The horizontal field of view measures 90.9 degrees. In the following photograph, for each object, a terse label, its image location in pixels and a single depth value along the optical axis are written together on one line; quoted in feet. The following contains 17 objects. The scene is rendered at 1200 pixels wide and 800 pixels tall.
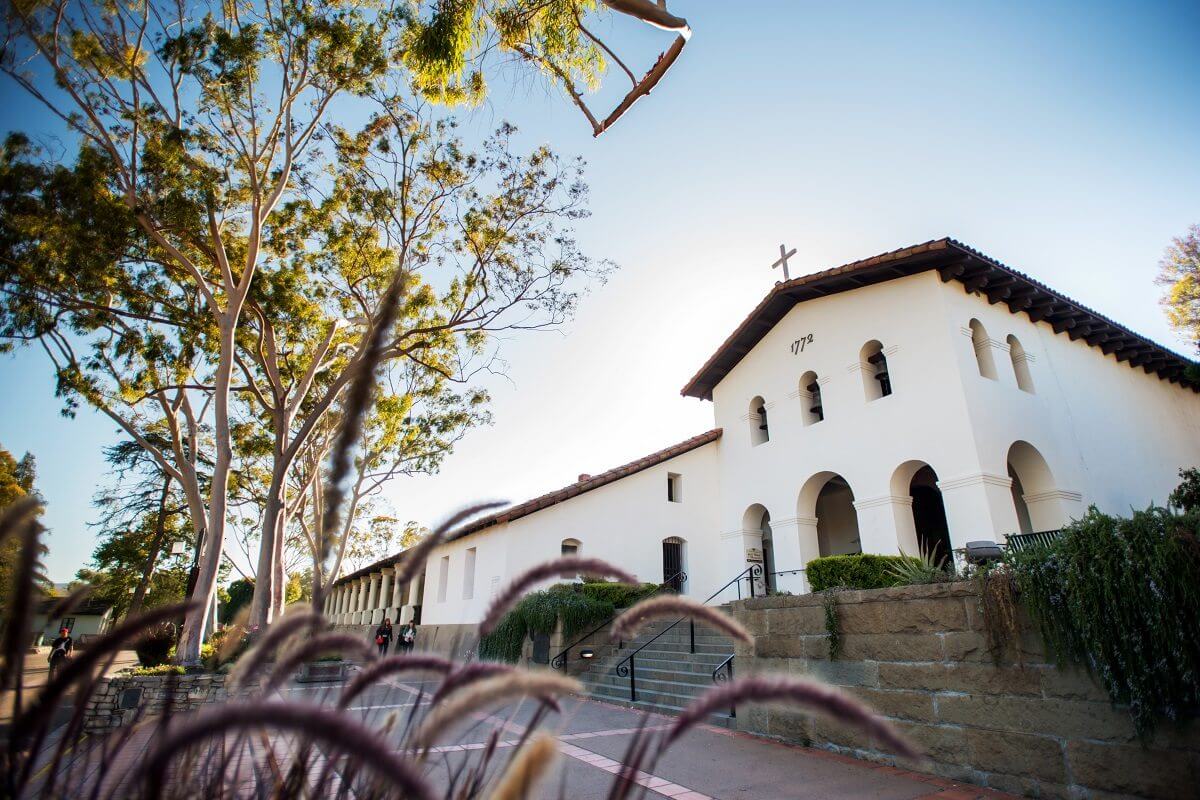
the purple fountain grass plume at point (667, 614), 5.36
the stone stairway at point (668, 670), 30.60
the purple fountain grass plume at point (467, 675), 4.22
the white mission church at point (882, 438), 40.60
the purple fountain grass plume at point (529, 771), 2.69
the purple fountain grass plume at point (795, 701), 3.23
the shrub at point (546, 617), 42.80
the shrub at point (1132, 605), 12.32
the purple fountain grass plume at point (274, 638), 4.66
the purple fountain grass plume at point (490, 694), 3.55
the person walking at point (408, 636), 63.00
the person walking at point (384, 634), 62.87
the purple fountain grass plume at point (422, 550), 5.01
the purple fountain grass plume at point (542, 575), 4.93
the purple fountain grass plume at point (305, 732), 2.29
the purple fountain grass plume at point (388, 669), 4.24
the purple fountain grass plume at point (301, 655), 4.32
